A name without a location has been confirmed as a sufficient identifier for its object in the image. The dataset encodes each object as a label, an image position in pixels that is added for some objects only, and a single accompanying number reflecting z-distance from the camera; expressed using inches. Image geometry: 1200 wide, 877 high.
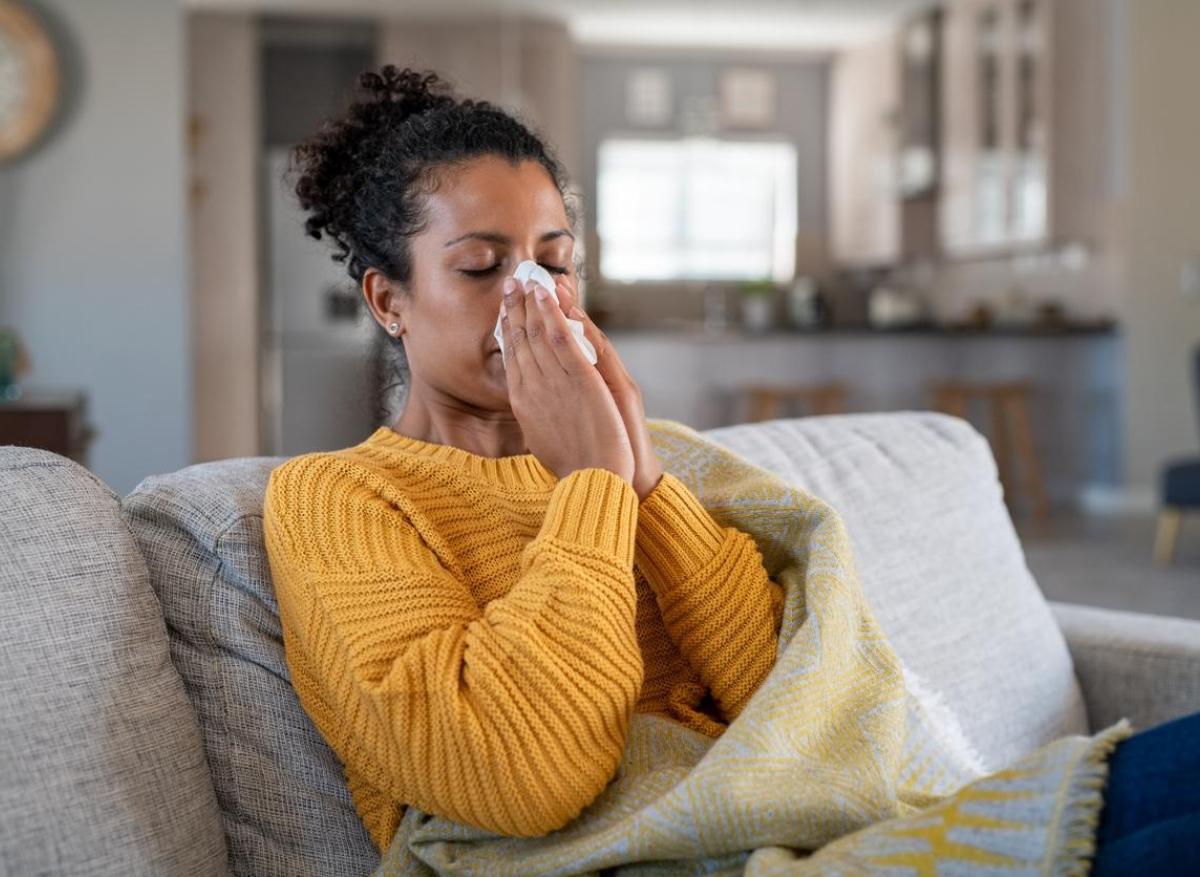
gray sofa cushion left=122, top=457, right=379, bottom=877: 45.4
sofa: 39.4
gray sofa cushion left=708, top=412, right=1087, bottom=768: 63.2
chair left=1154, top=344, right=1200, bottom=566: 206.1
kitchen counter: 261.4
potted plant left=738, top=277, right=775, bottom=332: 322.7
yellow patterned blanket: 35.5
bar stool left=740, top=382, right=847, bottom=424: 261.1
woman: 39.7
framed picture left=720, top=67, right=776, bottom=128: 364.2
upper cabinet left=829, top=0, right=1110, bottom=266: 265.6
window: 371.6
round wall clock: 198.2
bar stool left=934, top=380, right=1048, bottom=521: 260.4
